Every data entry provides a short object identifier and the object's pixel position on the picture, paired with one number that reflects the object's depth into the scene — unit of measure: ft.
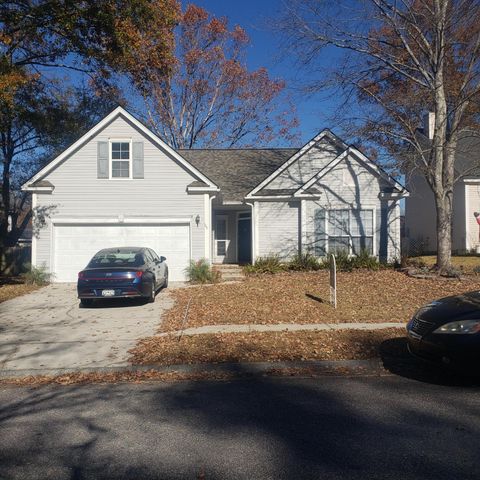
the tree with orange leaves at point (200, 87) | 105.09
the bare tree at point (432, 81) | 50.03
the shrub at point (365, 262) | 59.36
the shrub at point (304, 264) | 60.44
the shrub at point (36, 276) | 55.98
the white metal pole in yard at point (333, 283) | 36.98
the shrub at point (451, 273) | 50.37
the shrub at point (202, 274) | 55.36
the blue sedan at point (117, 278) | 39.32
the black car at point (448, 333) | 19.69
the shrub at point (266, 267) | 59.26
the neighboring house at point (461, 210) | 70.13
